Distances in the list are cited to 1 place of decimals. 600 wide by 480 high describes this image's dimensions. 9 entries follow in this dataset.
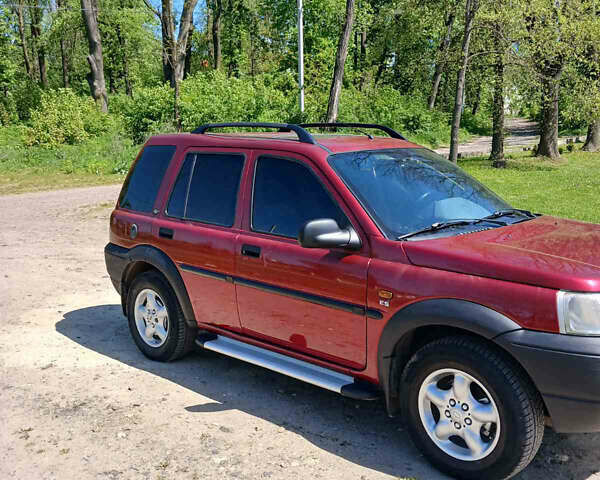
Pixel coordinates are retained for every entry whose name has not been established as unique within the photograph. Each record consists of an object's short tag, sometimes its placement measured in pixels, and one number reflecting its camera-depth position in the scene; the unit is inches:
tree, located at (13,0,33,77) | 1711.4
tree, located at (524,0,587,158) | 726.5
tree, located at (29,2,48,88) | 1749.5
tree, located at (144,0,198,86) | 944.3
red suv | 119.7
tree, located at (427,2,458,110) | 815.6
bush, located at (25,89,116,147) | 939.3
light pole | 898.7
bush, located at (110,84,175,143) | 944.3
